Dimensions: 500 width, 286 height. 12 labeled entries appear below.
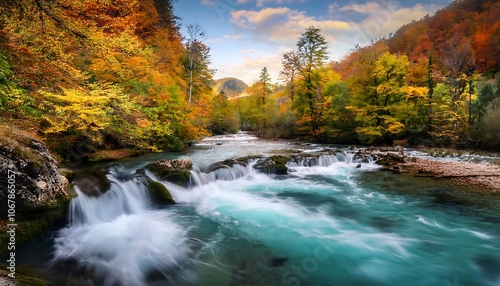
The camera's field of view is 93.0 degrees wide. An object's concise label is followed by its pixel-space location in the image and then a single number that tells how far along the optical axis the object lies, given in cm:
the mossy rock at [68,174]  725
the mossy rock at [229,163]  1130
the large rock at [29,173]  474
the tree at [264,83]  4200
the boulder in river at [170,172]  925
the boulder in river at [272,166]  1249
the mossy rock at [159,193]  812
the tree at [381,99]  2070
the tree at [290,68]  2734
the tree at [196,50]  2195
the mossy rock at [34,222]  463
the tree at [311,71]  2605
